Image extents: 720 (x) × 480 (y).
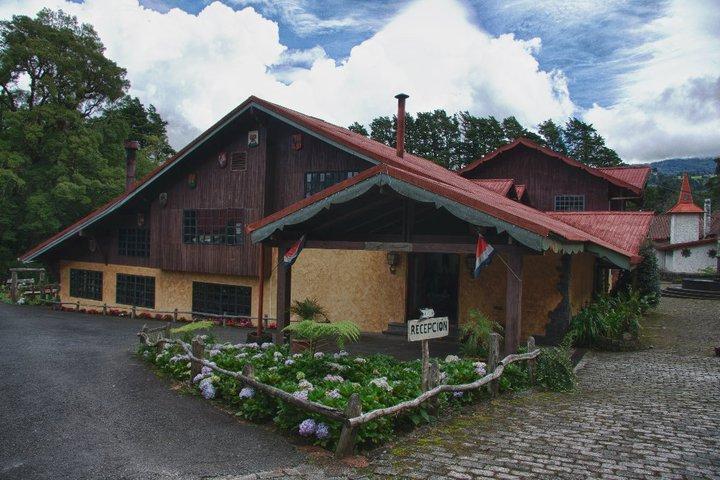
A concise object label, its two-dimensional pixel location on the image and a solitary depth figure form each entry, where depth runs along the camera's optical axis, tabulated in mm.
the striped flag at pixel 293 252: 11320
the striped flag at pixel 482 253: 9312
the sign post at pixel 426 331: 7133
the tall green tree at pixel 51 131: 31359
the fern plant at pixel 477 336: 10203
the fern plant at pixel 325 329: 8695
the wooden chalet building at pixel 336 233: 10688
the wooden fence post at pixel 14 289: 27266
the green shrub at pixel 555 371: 9391
